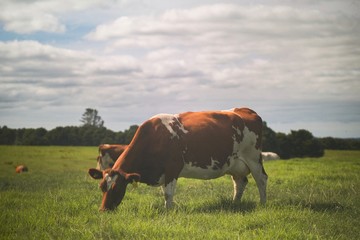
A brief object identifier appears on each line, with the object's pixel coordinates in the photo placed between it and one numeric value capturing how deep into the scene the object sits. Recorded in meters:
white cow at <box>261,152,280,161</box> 49.14
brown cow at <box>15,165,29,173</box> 35.19
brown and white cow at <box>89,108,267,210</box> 9.59
